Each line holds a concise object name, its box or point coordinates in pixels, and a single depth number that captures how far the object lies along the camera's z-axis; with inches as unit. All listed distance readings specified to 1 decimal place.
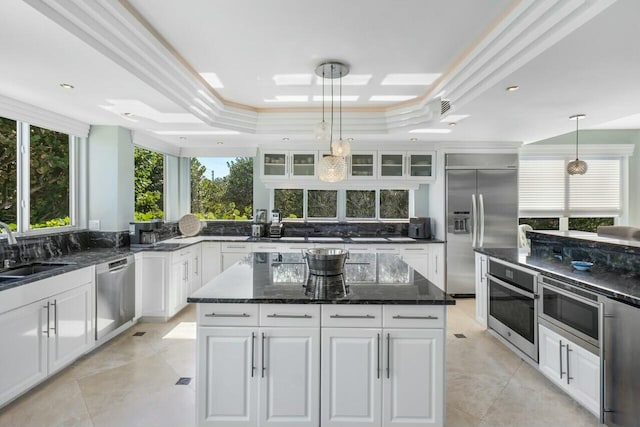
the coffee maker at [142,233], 165.3
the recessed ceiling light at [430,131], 170.1
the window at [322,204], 227.1
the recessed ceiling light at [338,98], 146.3
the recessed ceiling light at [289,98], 146.7
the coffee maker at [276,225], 209.2
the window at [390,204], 229.1
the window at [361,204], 228.2
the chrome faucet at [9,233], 98.7
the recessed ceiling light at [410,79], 124.7
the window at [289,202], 225.9
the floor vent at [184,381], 105.0
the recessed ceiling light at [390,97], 148.3
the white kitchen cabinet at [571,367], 86.1
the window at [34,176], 125.2
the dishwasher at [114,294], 127.6
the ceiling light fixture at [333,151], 107.7
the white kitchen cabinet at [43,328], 89.2
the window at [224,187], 226.2
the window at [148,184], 192.2
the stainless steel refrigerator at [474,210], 199.2
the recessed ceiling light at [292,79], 123.5
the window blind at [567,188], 225.8
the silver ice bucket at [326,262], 91.9
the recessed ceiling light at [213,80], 124.7
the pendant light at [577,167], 155.9
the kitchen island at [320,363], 75.7
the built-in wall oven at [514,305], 110.3
